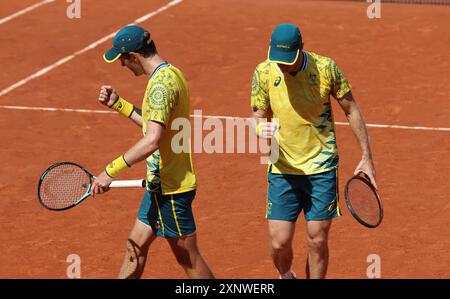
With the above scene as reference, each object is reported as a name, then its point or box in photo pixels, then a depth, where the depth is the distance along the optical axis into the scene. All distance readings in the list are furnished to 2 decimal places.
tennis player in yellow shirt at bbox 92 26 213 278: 16.53
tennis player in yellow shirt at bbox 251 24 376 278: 17.81
